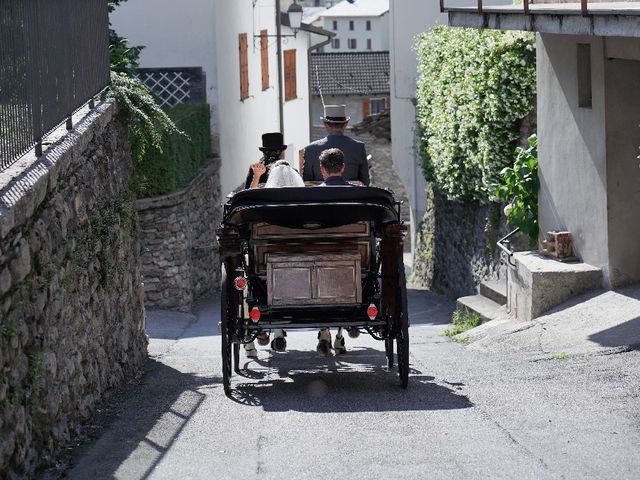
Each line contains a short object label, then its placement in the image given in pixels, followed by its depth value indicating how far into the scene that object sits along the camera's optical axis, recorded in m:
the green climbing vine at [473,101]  15.85
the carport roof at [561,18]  9.68
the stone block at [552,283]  12.41
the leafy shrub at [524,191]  14.68
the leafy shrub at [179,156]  19.08
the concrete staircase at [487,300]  15.02
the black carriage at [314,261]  8.82
